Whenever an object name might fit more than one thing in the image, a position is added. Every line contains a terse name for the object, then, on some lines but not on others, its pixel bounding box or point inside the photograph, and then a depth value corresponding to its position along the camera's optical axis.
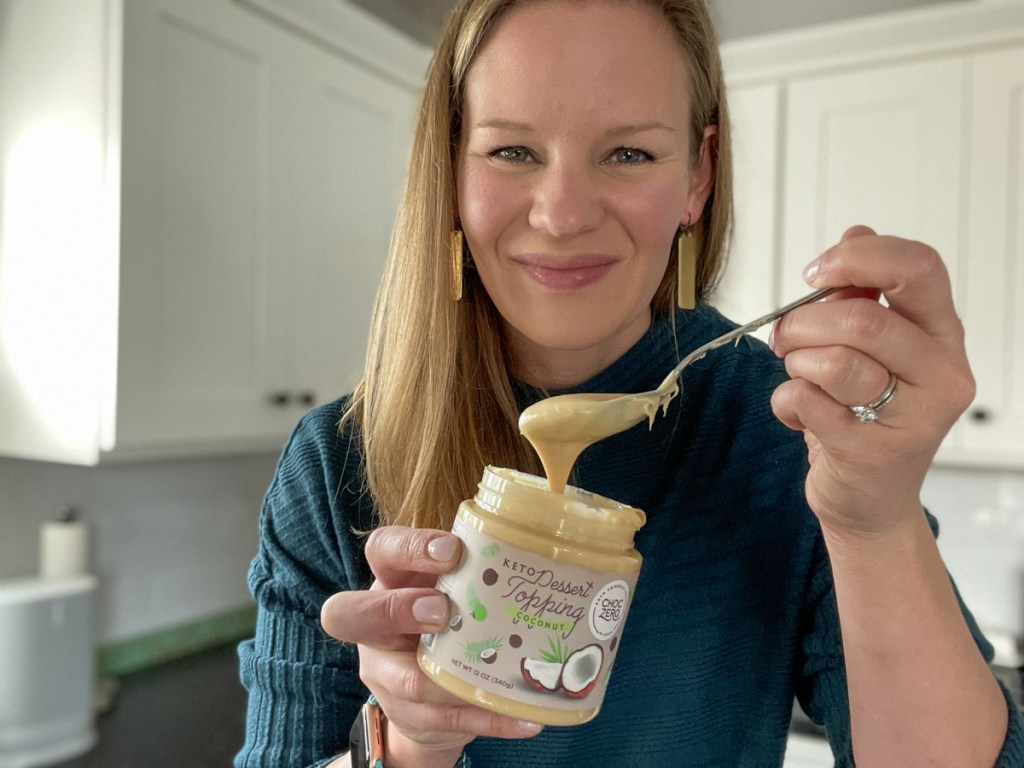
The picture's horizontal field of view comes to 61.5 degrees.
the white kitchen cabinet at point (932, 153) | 1.96
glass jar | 0.57
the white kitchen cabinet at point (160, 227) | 1.57
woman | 0.66
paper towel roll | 1.86
